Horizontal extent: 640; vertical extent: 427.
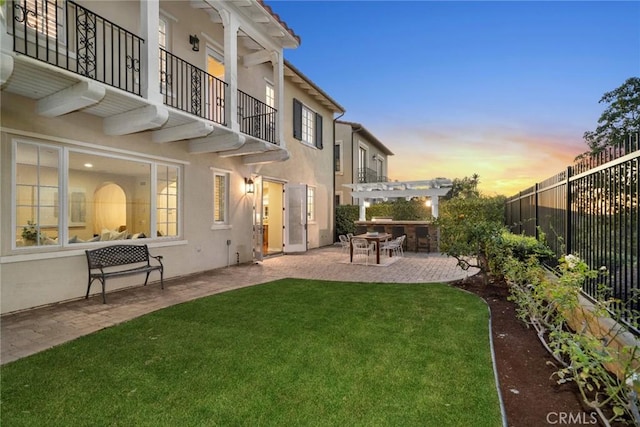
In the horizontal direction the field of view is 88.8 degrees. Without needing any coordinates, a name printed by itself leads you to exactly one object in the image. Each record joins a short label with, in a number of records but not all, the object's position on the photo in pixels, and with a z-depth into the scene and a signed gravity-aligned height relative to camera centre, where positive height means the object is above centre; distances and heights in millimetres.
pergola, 13750 +1025
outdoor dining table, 9797 -781
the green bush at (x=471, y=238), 6656 -531
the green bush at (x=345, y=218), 16375 -249
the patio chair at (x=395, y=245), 10480 -1056
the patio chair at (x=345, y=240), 11520 -983
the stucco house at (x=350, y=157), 19125 +3425
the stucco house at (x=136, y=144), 5023 +1472
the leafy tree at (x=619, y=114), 15201 +4720
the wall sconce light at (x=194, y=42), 8127 +4286
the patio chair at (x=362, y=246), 10195 -1059
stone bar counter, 12898 -758
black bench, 5910 -939
